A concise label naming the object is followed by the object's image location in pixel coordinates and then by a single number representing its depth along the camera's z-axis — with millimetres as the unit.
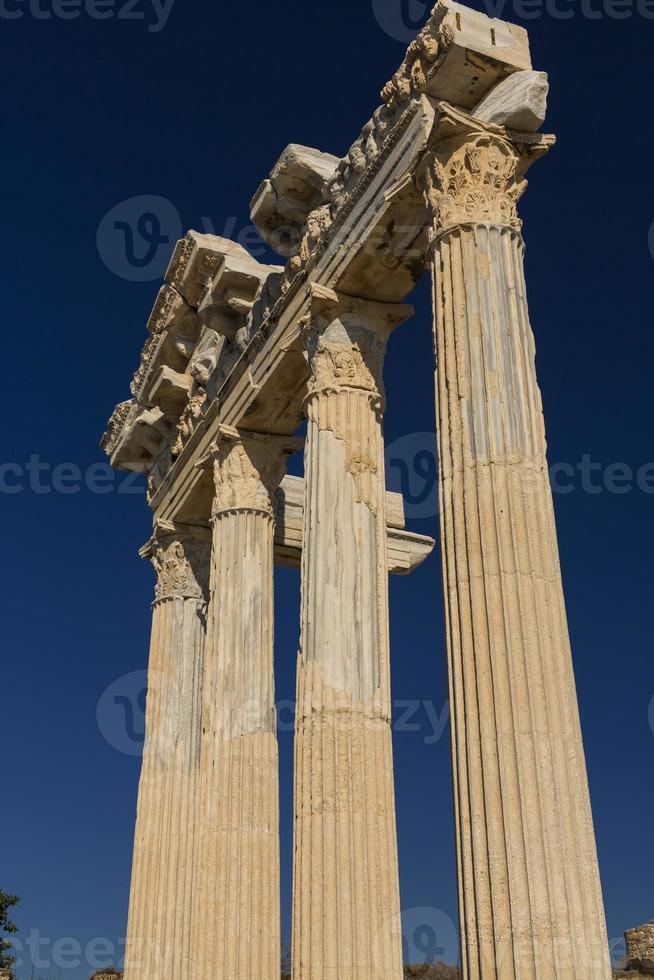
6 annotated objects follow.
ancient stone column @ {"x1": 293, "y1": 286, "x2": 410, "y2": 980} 14336
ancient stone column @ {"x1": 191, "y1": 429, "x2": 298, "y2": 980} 18109
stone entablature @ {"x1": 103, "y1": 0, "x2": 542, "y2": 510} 14891
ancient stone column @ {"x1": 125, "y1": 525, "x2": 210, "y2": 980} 22141
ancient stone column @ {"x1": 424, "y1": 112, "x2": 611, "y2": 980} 10102
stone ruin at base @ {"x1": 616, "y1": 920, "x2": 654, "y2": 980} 23562
